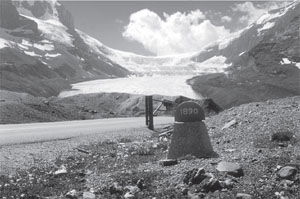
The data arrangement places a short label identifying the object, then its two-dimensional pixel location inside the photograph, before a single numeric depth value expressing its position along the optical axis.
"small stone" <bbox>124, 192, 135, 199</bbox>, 11.40
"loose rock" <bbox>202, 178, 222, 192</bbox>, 11.12
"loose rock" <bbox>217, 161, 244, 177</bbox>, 11.86
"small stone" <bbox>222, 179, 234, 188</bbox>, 11.15
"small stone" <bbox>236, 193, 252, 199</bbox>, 10.42
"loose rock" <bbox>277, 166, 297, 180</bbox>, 11.26
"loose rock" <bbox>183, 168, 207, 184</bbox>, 11.64
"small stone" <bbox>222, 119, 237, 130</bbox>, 20.19
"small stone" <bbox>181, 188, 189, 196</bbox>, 11.27
